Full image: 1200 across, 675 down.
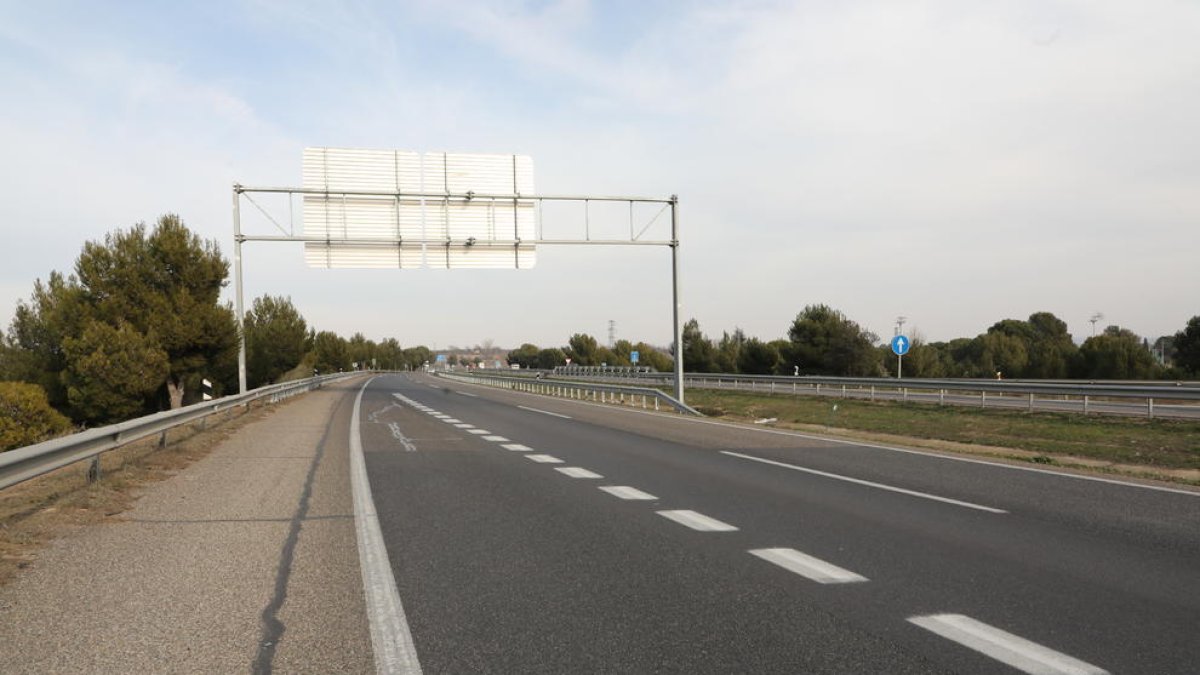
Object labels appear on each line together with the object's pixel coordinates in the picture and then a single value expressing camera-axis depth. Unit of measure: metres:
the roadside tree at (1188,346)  56.09
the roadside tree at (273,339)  73.88
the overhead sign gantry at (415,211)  25.72
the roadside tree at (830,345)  68.56
